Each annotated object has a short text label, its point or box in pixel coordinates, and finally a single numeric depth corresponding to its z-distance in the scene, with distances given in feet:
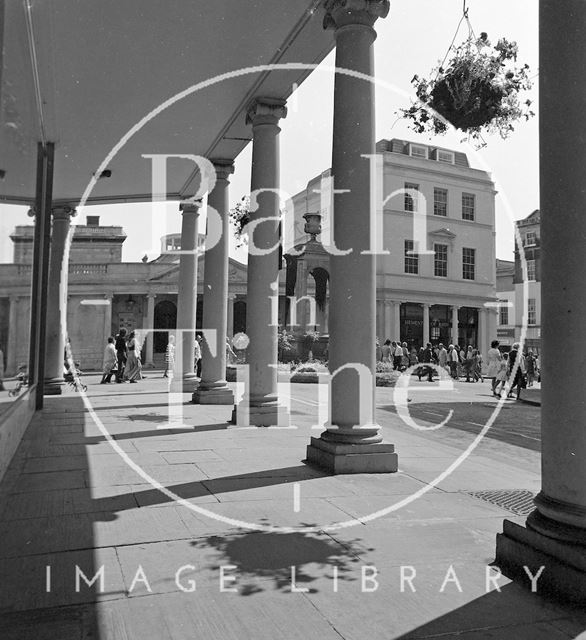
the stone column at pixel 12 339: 19.51
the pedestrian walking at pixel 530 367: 66.72
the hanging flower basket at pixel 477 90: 14.64
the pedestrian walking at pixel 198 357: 69.65
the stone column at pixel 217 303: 39.14
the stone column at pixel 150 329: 119.55
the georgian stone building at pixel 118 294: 116.37
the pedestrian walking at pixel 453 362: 89.86
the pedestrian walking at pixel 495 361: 60.99
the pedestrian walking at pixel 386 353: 89.56
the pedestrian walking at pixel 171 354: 72.28
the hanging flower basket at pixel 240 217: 46.96
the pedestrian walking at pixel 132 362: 65.87
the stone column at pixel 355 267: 20.15
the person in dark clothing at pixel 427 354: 108.94
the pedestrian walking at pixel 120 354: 65.26
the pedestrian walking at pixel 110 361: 62.90
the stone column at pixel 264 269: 29.76
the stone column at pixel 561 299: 10.77
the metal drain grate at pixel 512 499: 16.47
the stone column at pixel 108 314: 117.50
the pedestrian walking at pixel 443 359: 91.30
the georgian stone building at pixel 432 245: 138.72
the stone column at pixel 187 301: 48.49
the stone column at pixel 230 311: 122.09
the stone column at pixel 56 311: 44.32
